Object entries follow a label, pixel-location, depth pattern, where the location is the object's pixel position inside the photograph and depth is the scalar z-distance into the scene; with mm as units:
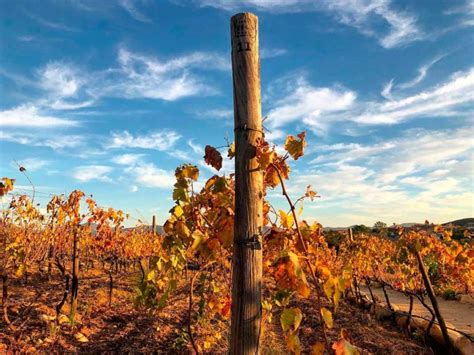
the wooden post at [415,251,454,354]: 4575
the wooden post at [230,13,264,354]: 1647
